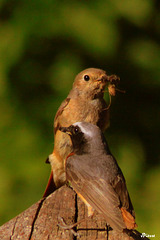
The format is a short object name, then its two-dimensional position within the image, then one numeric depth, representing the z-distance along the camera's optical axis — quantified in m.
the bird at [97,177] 6.27
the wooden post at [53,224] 5.88
